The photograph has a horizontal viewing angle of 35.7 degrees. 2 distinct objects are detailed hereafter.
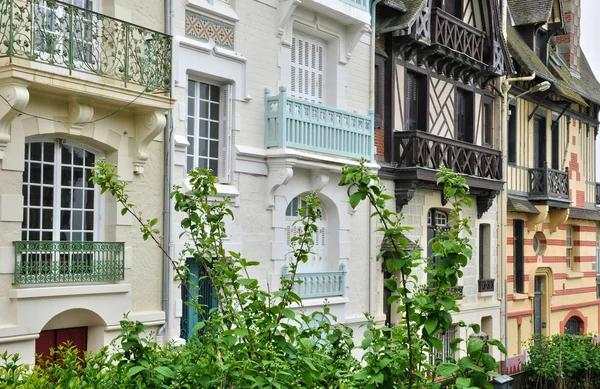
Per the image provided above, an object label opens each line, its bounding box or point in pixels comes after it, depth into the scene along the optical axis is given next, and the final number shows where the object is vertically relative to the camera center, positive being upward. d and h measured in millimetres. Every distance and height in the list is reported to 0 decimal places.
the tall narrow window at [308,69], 16703 +3054
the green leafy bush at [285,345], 6379 -811
